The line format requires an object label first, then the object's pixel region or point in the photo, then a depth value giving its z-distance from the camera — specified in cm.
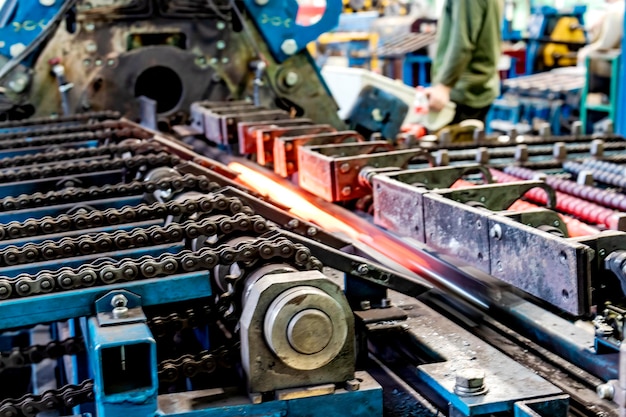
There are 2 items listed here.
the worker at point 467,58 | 730
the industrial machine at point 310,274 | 154
